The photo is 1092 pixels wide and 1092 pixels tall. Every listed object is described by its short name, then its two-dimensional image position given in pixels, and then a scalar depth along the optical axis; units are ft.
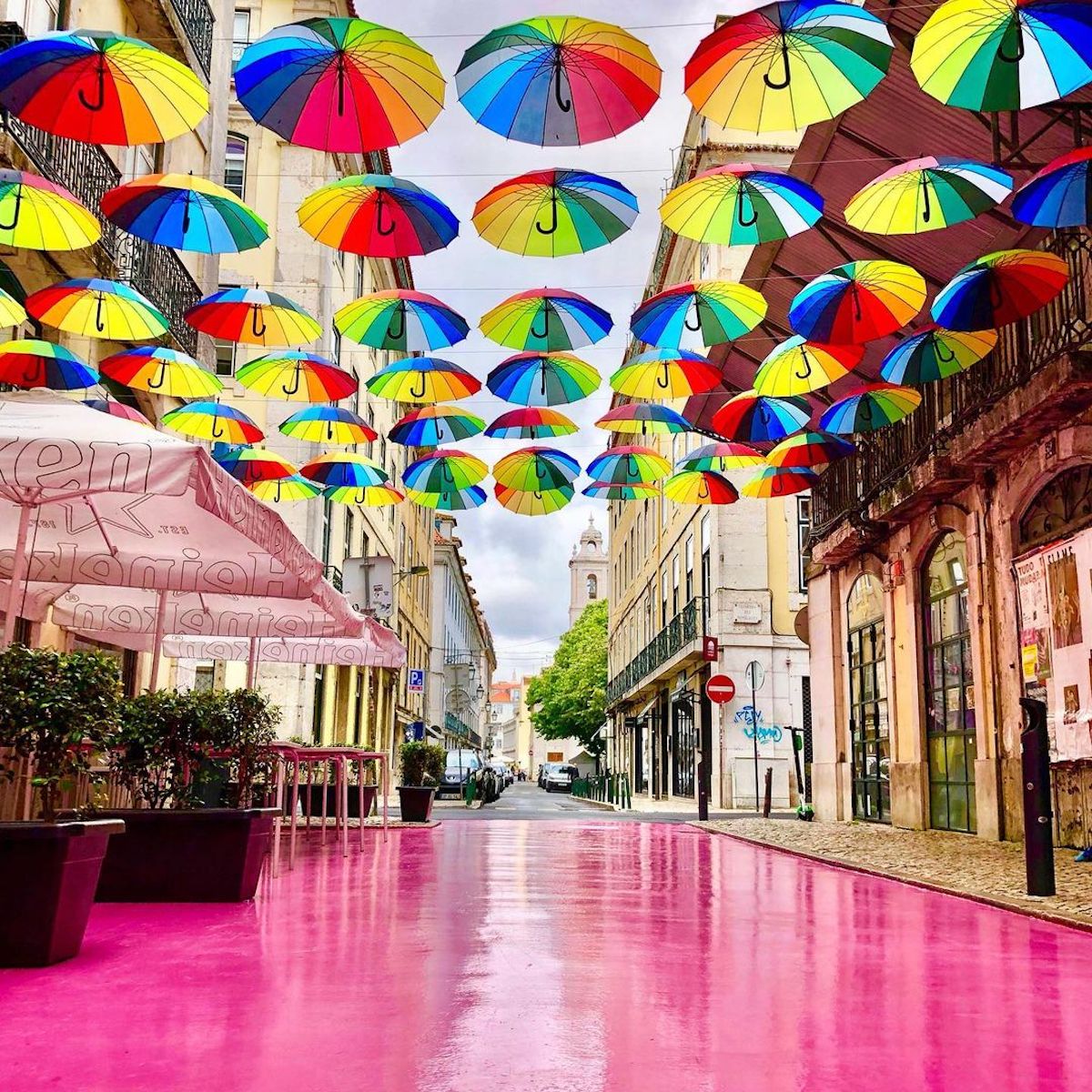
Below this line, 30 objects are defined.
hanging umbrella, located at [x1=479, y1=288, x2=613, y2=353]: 38.01
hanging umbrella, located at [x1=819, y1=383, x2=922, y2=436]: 43.98
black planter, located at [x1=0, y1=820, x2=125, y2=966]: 15.19
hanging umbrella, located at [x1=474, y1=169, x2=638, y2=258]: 30.78
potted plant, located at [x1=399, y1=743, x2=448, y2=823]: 57.26
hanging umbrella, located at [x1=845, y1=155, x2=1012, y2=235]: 28.91
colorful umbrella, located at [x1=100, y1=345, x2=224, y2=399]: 40.78
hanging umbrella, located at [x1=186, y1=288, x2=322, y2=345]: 38.83
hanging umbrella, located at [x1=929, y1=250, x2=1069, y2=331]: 32.14
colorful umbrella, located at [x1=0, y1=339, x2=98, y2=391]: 35.68
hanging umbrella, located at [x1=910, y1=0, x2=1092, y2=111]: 23.79
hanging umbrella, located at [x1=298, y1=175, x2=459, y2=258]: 31.53
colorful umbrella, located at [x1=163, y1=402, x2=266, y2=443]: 44.68
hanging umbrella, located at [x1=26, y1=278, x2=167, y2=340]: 35.96
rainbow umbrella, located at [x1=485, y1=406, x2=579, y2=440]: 45.52
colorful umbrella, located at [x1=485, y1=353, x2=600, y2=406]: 41.91
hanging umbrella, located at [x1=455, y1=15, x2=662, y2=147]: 24.67
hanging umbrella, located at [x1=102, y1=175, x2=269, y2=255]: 31.68
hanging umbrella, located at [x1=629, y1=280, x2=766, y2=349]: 37.19
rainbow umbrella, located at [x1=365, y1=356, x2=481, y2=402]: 42.37
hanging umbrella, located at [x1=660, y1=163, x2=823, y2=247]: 31.22
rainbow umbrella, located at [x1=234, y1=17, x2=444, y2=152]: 25.14
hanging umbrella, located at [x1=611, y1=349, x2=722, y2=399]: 41.19
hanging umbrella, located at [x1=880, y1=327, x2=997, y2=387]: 39.24
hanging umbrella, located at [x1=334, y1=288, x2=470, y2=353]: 38.75
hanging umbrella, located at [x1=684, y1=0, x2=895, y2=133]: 24.04
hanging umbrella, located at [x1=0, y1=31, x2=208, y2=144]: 25.64
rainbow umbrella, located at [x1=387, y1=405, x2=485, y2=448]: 47.73
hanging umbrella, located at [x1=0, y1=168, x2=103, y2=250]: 30.45
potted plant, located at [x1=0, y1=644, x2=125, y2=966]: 15.26
